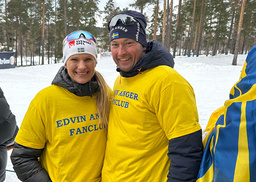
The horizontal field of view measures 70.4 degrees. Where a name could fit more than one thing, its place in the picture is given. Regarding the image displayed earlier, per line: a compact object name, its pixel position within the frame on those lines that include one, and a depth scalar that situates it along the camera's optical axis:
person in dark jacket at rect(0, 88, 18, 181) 1.86
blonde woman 1.61
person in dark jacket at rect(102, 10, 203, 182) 1.26
